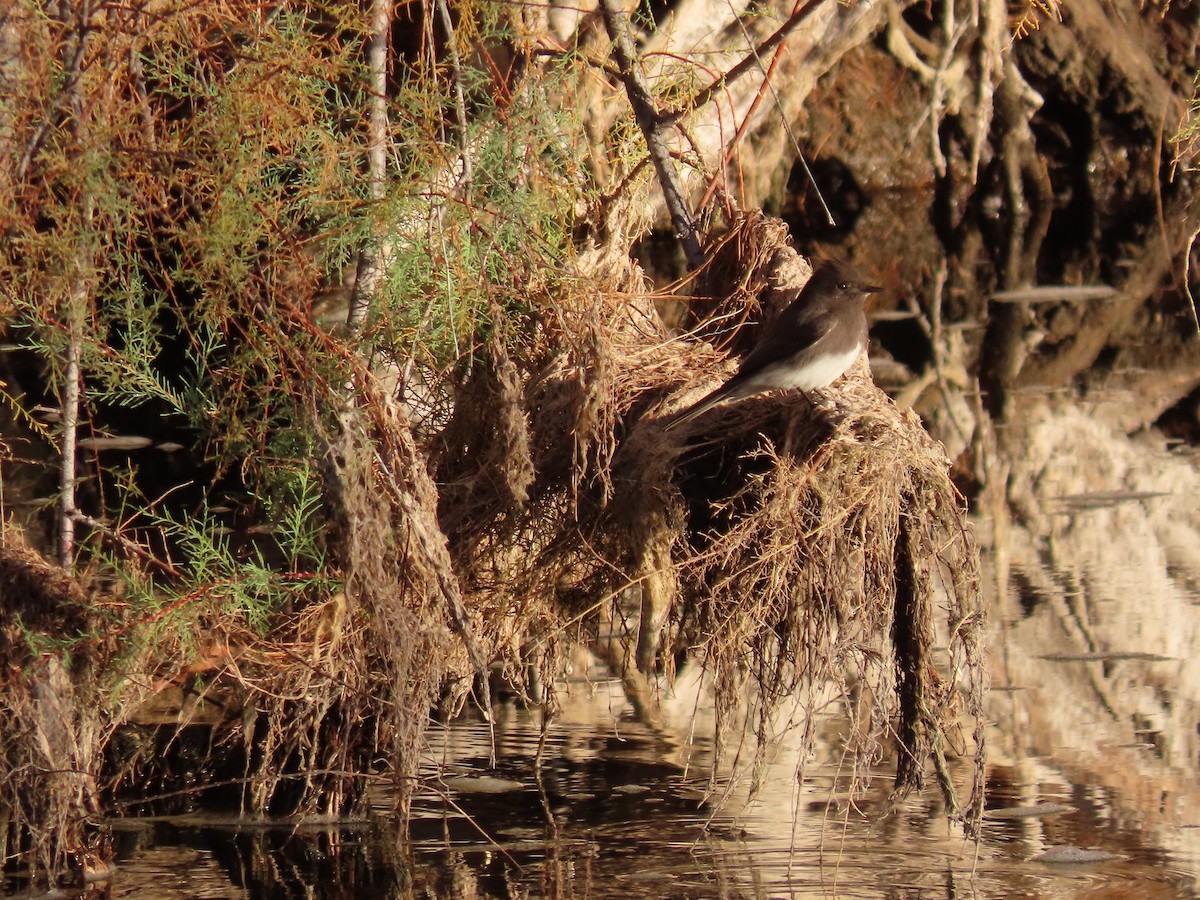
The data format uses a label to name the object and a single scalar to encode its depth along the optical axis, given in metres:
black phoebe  10.87
